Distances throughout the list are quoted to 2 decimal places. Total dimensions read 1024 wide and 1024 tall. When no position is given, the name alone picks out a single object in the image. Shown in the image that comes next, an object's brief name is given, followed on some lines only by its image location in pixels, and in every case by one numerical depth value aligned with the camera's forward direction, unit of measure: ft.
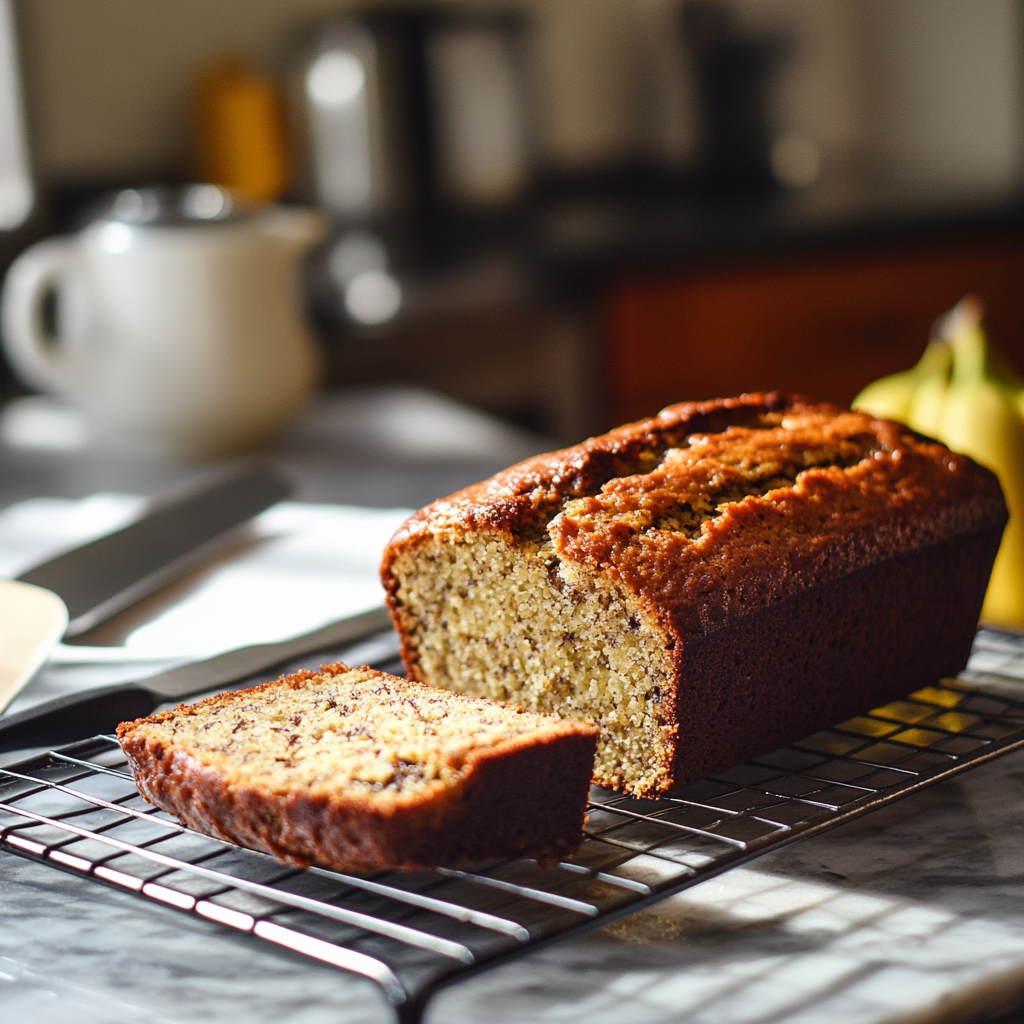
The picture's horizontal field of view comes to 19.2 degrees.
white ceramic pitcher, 5.04
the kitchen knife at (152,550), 4.35
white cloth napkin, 4.27
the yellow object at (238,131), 6.67
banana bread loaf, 3.67
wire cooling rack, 2.75
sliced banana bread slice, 2.97
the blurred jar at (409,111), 6.62
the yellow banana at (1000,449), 4.28
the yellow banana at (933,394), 4.36
